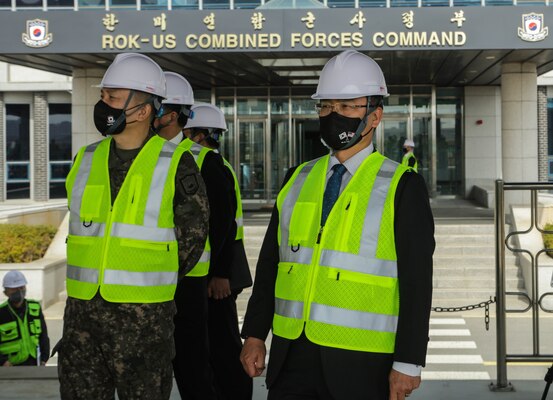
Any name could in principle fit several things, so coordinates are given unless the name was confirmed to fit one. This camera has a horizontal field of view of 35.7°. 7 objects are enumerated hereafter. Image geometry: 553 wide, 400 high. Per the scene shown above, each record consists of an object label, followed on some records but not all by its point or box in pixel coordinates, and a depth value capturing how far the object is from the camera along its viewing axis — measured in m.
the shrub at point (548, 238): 6.37
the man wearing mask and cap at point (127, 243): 3.42
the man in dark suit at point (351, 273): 2.98
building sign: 17.42
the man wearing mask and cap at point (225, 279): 4.86
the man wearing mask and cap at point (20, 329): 8.11
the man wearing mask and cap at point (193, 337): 4.37
